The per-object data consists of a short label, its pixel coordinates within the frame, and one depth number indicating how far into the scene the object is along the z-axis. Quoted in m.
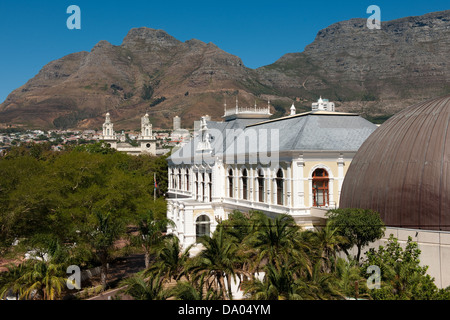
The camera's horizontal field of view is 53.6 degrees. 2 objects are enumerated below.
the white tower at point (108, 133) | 176.62
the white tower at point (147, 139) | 168.00
